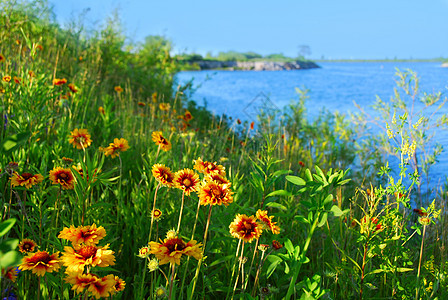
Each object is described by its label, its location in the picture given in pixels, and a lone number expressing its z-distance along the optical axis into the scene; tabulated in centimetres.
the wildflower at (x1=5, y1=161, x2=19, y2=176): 115
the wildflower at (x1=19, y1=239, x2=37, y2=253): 96
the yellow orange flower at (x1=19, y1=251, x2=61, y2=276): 77
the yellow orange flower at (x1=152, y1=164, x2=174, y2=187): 106
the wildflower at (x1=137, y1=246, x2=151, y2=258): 90
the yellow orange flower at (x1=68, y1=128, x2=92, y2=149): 148
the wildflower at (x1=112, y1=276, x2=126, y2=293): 88
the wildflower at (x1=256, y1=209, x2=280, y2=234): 100
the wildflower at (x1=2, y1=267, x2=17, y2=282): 81
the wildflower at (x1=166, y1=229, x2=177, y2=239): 90
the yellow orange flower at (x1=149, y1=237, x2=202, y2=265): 78
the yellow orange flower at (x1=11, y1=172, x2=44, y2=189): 114
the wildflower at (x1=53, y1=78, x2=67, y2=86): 224
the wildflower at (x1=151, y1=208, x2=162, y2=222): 108
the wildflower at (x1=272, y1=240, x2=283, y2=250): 108
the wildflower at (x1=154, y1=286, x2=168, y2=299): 87
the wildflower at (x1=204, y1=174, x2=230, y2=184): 100
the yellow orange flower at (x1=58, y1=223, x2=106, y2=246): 82
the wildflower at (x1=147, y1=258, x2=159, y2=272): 89
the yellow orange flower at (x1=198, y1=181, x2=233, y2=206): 90
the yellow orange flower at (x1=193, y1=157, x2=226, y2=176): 106
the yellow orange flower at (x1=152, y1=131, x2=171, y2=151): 137
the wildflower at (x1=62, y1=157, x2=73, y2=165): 134
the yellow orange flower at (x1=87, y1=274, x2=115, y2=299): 73
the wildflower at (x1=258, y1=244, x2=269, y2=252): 101
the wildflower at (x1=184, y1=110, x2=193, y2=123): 296
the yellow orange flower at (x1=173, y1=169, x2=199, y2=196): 99
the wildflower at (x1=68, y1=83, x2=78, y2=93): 234
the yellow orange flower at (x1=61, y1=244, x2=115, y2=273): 73
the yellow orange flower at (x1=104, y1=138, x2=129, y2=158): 143
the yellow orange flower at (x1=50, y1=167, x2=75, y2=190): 113
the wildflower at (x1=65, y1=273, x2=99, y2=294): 75
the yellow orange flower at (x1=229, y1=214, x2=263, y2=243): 90
